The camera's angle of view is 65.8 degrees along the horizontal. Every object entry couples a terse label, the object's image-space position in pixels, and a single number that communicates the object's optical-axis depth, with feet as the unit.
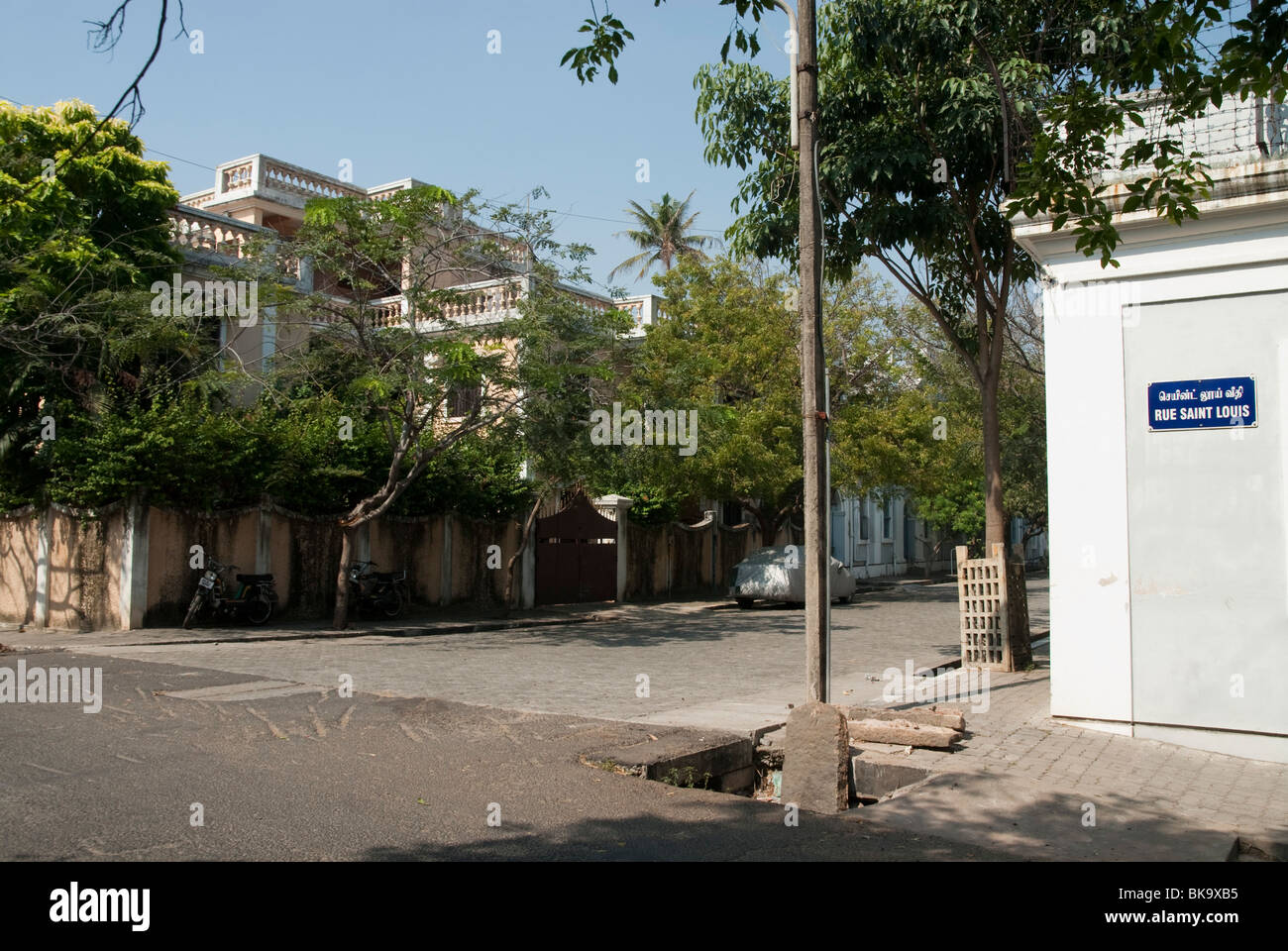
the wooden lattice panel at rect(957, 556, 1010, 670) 40.19
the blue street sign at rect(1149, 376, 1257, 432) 25.30
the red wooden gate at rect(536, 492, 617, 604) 73.67
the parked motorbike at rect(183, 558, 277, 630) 50.78
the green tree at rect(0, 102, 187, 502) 46.83
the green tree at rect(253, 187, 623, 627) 48.67
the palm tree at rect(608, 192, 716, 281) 144.15
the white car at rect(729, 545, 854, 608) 75.20
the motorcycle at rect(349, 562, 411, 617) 59.47
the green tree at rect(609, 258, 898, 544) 77.15
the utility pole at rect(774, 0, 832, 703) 24.75
